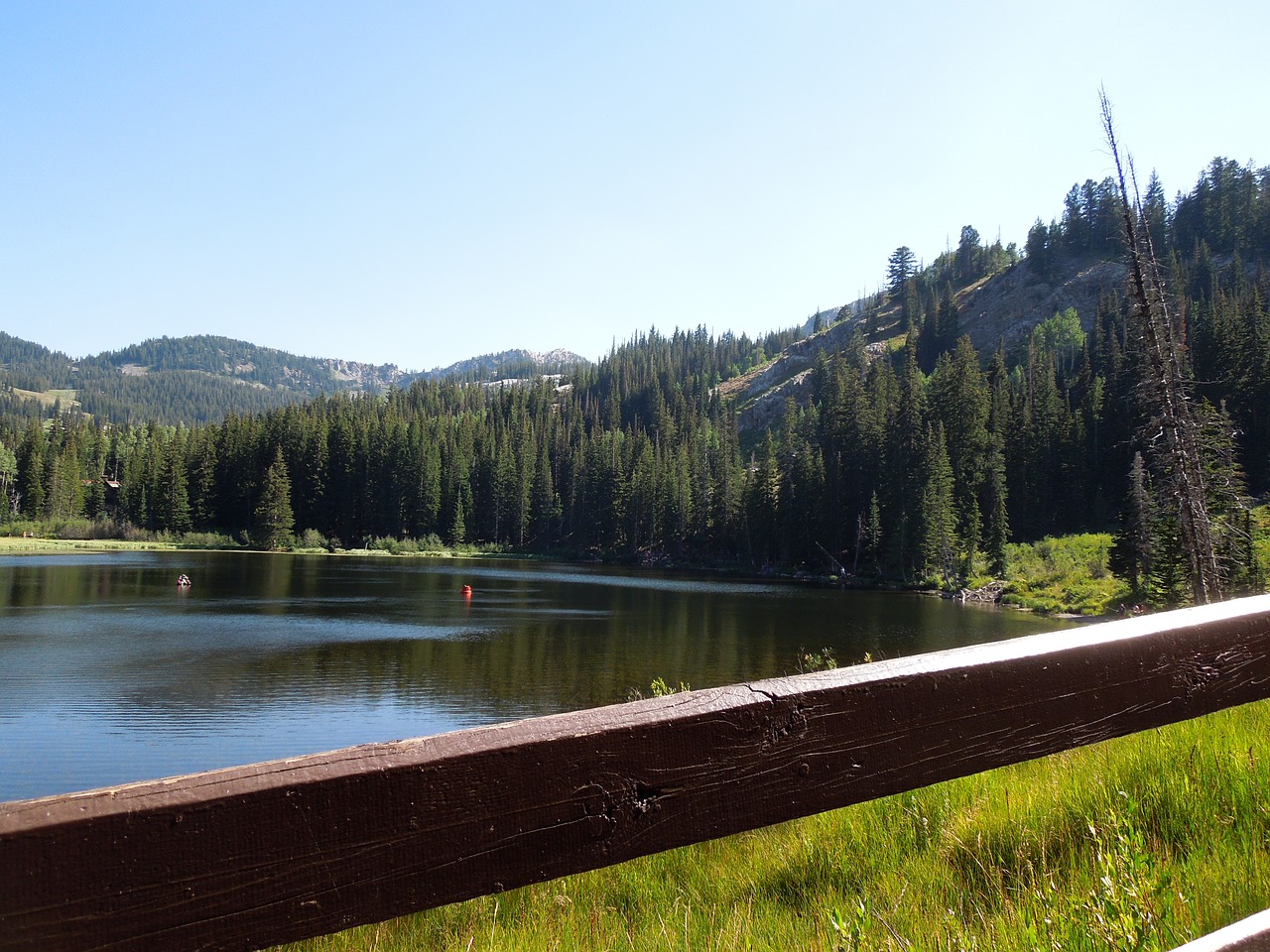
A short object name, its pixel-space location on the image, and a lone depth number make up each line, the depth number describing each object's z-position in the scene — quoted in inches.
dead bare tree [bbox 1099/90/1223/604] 673.0
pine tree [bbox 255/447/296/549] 3865.7
